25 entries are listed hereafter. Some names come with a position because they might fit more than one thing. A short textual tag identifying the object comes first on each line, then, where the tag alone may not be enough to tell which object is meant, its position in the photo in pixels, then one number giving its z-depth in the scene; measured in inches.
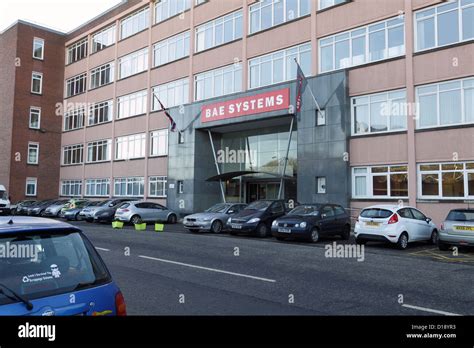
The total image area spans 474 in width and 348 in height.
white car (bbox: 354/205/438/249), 557.0
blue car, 124.2
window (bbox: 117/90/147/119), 1428.4
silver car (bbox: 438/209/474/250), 518.1
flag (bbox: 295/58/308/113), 882.1
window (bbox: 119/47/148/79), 1455.1
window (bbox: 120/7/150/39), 1467.8
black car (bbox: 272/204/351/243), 624.4
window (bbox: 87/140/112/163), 1557.6
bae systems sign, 981.2
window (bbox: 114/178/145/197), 1384.7
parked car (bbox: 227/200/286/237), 708.0
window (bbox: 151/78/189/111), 1277.1
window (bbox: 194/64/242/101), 1123.2
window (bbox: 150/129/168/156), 1318.9
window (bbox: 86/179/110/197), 1537.9
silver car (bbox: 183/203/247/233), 788.0
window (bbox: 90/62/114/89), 1605.6
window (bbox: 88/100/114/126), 1580.3
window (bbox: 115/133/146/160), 1406.3
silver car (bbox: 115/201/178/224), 964.0
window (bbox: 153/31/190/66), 1299.2
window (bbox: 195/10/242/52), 1143.0
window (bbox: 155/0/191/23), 1313.2
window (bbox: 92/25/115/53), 1627.3
